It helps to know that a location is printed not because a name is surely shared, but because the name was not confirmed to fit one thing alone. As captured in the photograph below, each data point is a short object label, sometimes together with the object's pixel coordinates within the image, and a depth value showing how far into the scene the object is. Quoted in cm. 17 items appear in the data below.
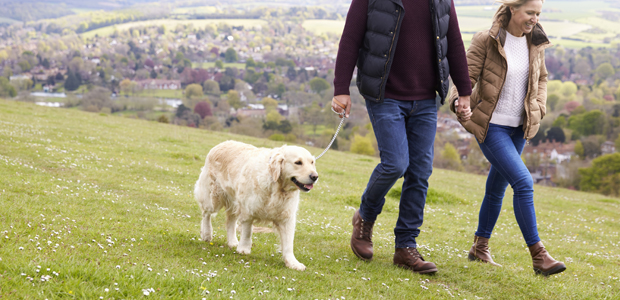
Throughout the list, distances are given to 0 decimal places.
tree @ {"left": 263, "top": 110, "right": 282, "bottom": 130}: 6488
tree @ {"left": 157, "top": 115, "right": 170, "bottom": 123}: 4097
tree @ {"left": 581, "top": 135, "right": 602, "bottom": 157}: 7291
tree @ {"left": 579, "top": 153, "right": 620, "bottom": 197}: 4650
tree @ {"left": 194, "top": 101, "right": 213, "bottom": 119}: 8538
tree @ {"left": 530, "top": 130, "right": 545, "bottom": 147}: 8094
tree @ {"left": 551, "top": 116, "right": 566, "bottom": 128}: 8569
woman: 546
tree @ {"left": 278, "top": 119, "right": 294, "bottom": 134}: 6550
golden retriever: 521
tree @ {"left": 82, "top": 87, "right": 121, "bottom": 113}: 7311
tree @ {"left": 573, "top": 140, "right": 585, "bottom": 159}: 7212
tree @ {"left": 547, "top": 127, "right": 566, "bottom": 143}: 7957
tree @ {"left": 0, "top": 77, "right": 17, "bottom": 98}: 6944
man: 517
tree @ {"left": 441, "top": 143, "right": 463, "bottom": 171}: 5950
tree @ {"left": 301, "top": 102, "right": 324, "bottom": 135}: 7681
